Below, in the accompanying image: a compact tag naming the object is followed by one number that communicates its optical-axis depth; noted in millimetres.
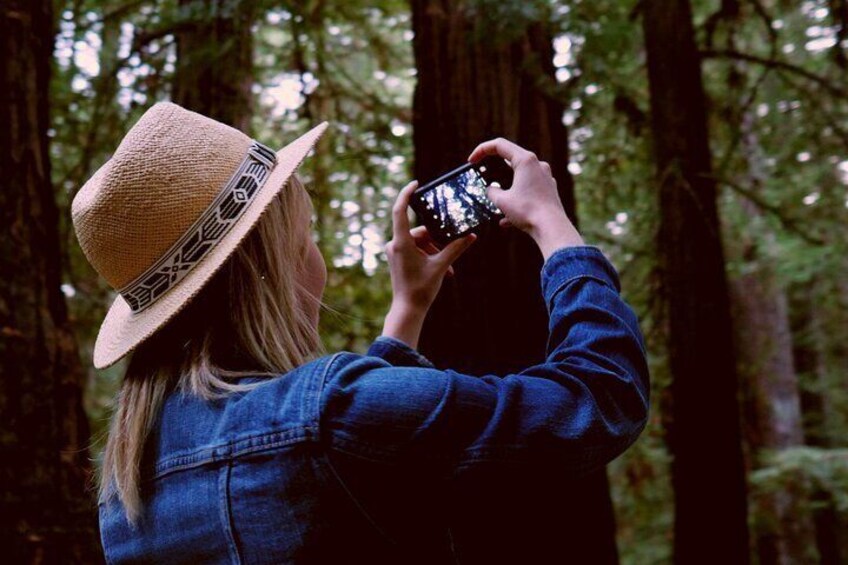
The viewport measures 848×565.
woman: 1386
